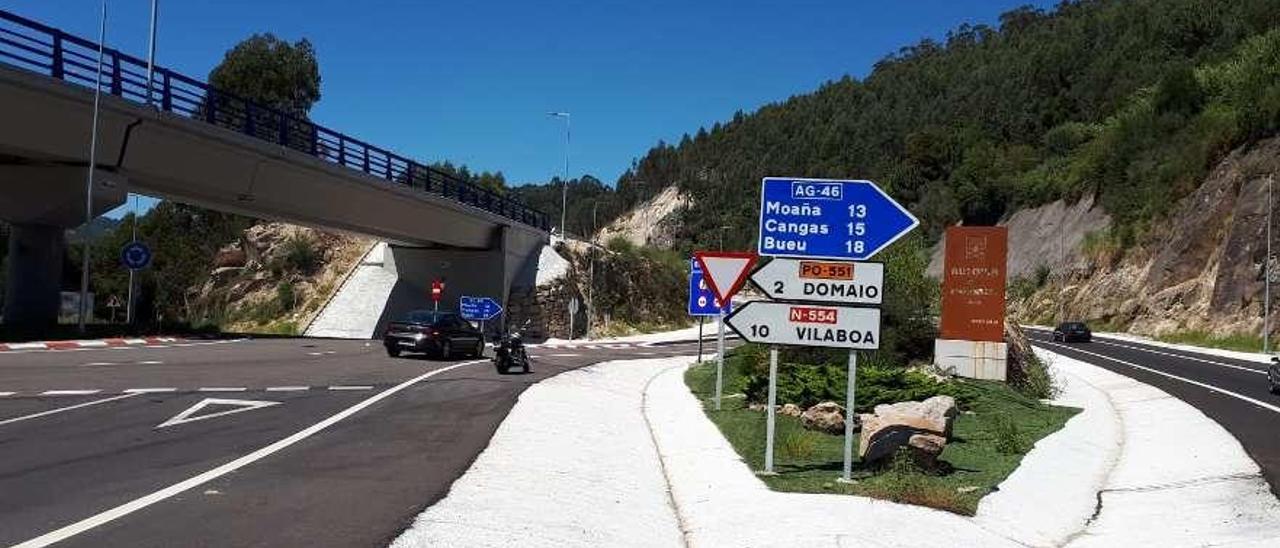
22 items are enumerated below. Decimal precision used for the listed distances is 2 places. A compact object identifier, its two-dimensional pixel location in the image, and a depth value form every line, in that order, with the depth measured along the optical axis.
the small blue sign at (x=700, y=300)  23.03
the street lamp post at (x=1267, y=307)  48.41
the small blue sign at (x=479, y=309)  42.97
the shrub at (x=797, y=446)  12.71
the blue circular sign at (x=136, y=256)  32.09
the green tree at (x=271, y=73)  68.94
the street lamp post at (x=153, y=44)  34.66
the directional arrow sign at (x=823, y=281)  11.27
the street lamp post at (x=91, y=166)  27.73
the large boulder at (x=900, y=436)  11.32
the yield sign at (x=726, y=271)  14.14
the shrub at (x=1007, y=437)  13.55
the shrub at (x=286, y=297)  56.72
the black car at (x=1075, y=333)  57.19
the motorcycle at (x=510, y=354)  25.22
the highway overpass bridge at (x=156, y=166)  27.08
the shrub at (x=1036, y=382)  22.88
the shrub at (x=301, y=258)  59.19
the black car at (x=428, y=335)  30.30
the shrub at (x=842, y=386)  16.45
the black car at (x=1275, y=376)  24.86
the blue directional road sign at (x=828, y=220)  11.23
